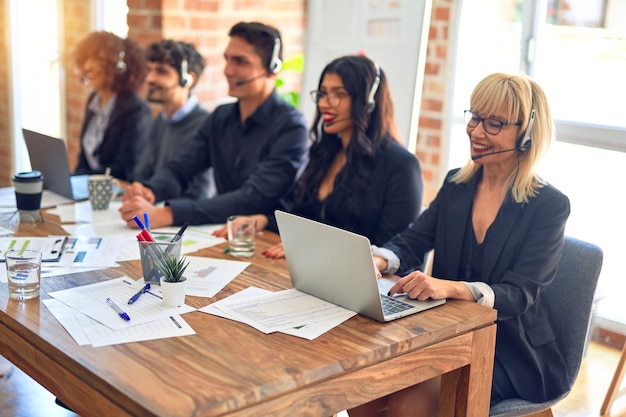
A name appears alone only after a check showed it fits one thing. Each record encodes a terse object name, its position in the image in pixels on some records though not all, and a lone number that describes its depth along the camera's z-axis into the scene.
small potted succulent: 1.78
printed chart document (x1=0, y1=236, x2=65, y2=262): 2.15
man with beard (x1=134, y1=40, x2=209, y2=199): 3.58
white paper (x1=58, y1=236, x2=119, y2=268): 2.10
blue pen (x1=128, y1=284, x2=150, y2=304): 1.80
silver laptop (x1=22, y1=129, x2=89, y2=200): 2.75
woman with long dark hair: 2.54
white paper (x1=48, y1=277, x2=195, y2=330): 1.69
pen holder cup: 1.92
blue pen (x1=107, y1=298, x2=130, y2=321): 1.69
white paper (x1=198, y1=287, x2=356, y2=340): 1.62
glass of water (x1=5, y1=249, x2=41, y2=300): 1.78
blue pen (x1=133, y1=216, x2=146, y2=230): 2.01
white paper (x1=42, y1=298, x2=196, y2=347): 1.57
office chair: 2.01
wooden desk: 1.37
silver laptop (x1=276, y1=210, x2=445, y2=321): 1.68
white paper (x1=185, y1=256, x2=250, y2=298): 1.91
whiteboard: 3.62
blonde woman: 1.94
